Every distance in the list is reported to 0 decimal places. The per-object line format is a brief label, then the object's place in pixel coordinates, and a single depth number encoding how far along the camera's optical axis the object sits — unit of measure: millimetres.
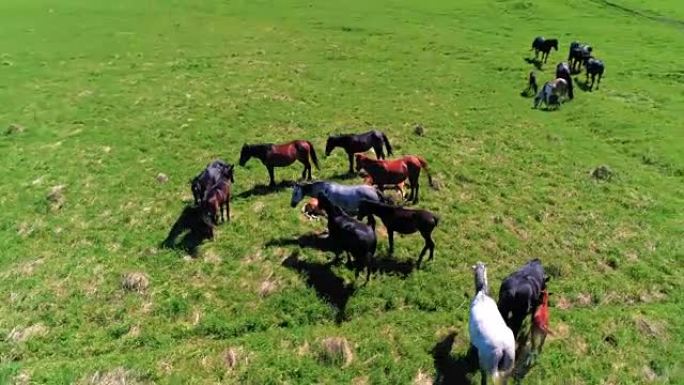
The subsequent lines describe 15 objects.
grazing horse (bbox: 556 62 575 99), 26389
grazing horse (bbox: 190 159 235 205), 14352
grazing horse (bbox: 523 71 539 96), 27097
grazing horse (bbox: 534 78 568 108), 25203
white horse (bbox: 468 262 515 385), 8750
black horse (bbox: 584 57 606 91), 28078
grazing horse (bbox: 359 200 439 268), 12141
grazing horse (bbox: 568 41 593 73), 30953
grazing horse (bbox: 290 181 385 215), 13555
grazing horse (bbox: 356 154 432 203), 14867
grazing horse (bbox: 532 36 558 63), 33250
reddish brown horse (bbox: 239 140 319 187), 15867
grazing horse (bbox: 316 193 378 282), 11406
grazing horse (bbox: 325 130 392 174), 16984
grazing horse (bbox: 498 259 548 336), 9969
